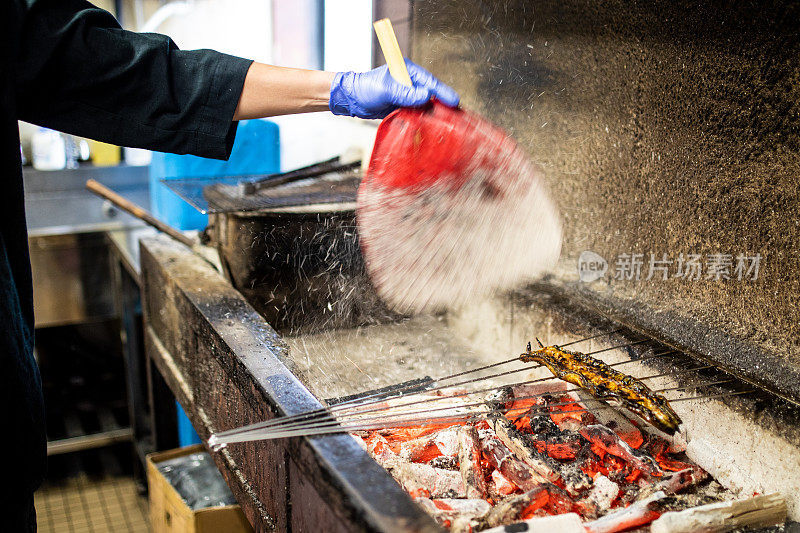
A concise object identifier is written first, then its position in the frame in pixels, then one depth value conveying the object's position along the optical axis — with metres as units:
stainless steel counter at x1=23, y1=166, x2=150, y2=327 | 4.04
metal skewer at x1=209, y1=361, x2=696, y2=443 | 1.55
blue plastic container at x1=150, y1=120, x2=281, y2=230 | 3.56
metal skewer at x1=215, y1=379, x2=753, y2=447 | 1.52
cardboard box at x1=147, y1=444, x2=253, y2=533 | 2.45
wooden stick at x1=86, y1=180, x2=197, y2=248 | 3.10
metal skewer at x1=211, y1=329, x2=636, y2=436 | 1.61
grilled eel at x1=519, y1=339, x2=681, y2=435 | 1.79
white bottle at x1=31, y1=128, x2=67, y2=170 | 4.97
